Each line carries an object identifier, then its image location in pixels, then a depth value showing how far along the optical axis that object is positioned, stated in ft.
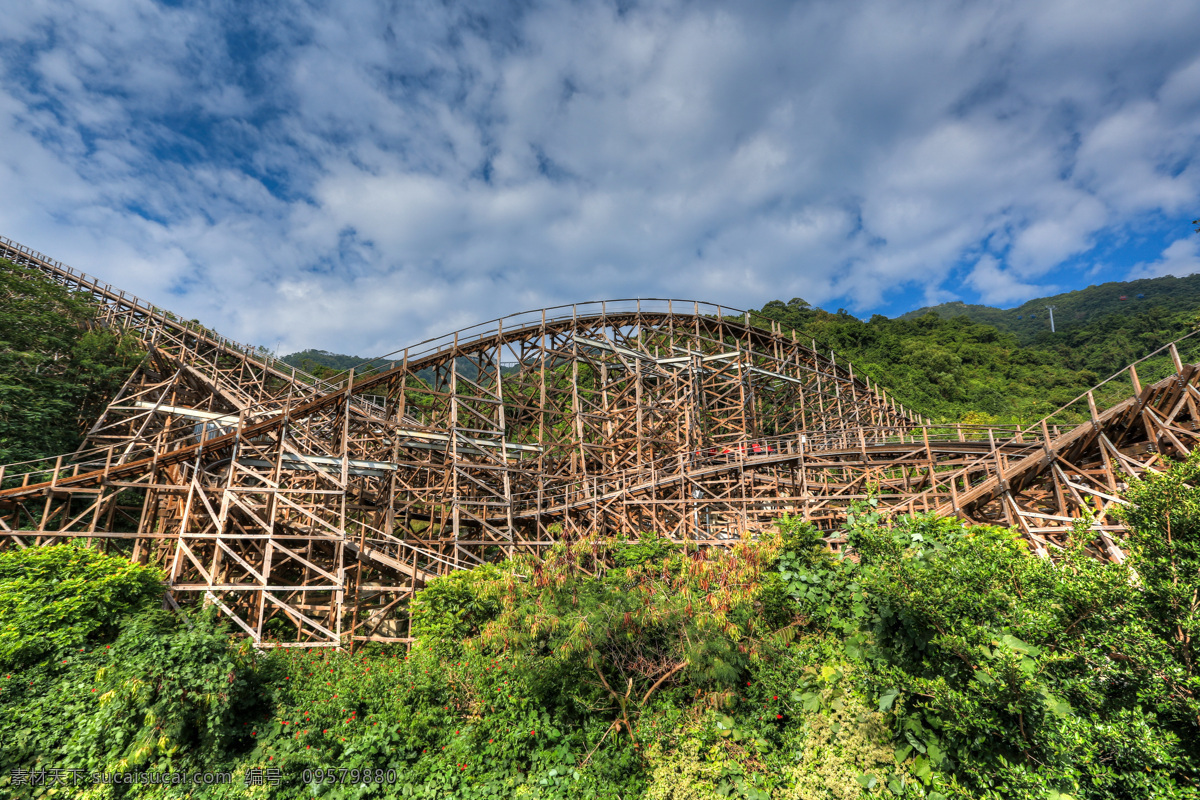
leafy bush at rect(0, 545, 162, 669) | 23.65
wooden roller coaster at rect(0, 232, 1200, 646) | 32.60
